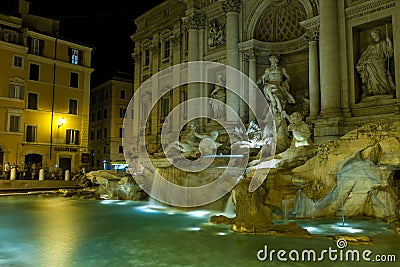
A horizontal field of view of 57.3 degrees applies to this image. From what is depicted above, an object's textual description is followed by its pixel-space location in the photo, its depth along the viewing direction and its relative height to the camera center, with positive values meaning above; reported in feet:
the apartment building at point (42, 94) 93.15 +18.37
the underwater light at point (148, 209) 37.69 -5.17
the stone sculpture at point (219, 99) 67.31 +11.62
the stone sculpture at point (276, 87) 55.36 +11.43
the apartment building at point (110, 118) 138.31 +16.61
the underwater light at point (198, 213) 34.24 -5.06
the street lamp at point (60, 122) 103.65 +11.02
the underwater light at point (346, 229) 24.88 -4.70
